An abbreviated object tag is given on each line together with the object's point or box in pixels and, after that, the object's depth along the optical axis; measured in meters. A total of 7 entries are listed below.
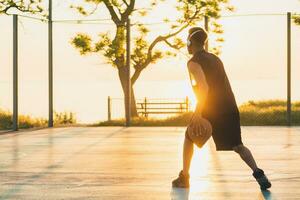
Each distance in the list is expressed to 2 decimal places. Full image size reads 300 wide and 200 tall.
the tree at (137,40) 27.23
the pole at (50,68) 19.72
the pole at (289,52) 18.97
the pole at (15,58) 17.92
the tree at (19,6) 22.67
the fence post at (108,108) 26.68
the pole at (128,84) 19.77
